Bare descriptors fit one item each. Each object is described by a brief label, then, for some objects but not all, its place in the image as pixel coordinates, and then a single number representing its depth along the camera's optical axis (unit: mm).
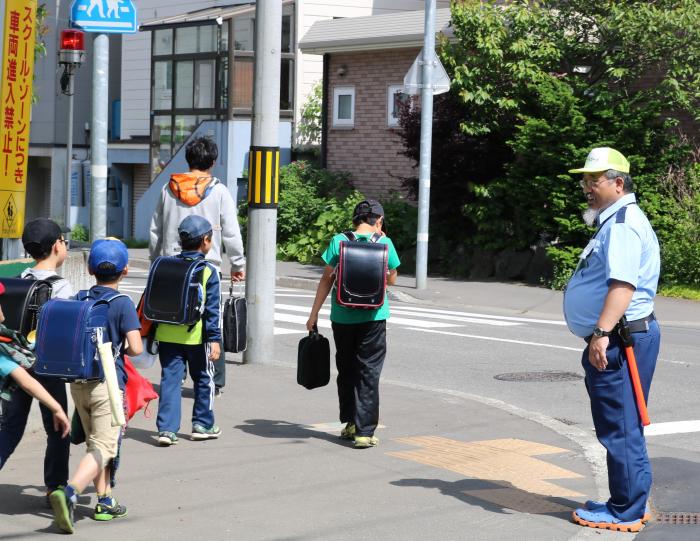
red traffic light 11805
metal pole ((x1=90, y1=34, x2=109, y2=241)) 9492
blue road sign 9320
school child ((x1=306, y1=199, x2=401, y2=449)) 7703
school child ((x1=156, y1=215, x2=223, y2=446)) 7527
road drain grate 6180
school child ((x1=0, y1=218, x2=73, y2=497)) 5863
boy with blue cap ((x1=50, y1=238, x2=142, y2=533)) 5719
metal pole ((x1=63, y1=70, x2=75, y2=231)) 20416
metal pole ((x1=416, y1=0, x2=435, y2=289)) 19891
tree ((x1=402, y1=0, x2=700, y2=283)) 20562
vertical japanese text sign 8031
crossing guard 5852
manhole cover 11195
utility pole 10523
